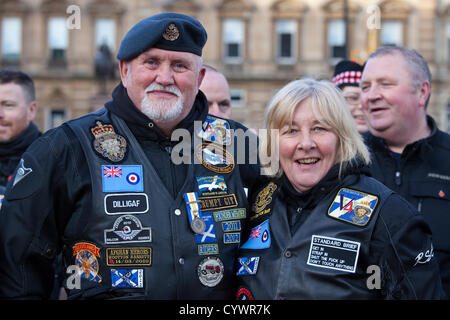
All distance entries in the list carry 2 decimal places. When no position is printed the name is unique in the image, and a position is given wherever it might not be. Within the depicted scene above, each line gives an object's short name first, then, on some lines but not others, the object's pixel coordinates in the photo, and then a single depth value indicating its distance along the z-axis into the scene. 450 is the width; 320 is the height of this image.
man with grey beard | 2.84
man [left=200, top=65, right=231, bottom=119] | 4.95
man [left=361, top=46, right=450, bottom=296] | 3.58
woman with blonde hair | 2.67
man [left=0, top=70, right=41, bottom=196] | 4.74
